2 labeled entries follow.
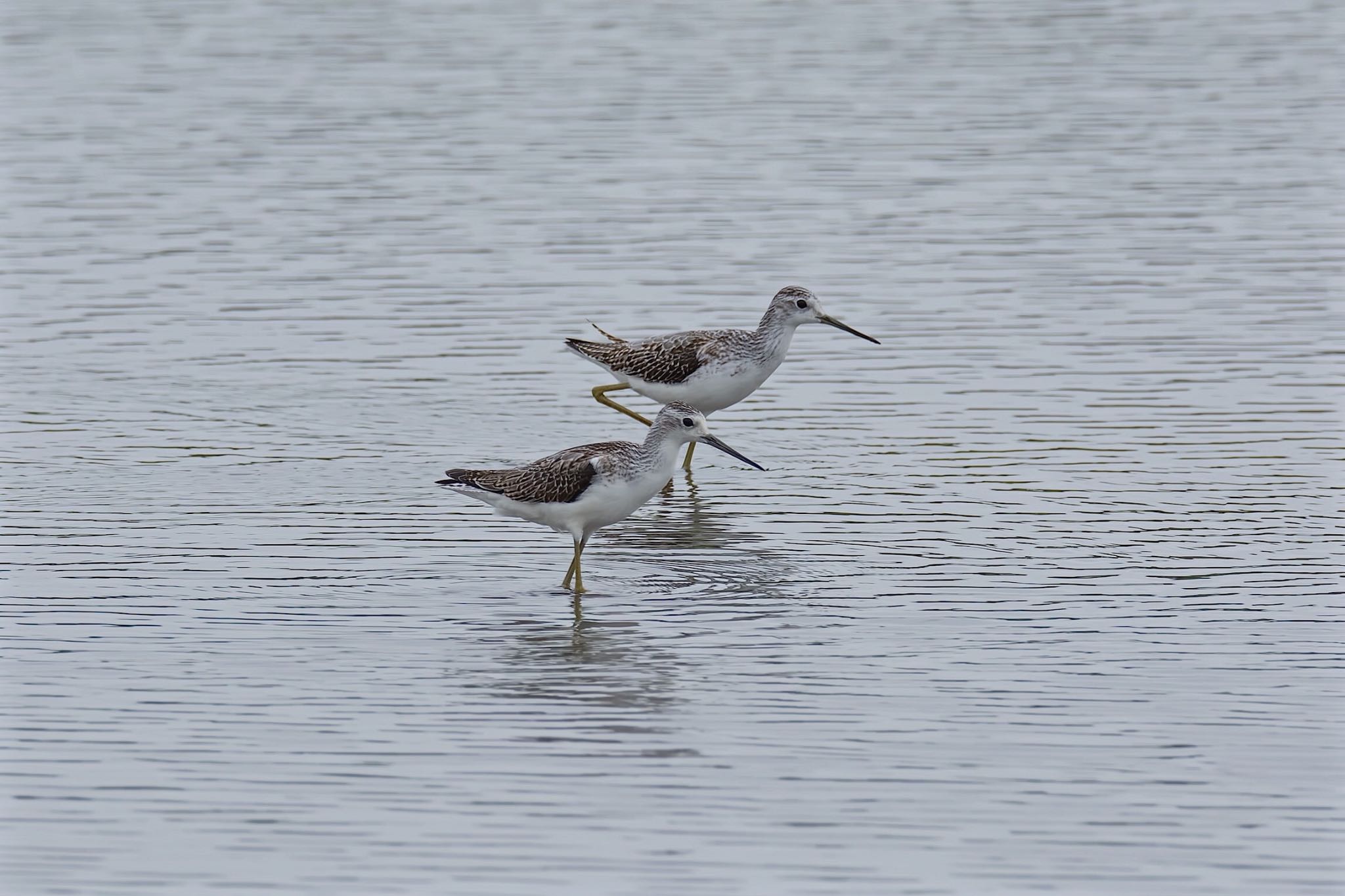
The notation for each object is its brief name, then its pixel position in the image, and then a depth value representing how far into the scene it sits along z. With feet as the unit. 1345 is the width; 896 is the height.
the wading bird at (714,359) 54.60
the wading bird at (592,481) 43.45
